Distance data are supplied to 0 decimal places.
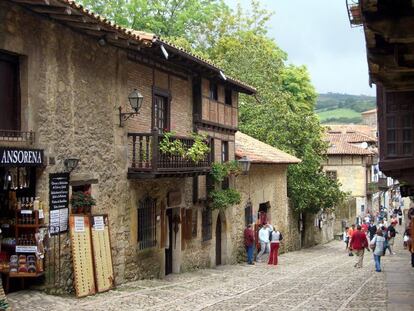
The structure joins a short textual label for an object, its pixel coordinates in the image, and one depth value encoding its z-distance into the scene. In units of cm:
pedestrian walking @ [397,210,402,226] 5371
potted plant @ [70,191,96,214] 1284
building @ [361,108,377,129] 11800
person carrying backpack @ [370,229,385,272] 1948
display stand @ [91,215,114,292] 1322
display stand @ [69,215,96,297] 1246
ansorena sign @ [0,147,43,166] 1039
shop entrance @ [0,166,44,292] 1120
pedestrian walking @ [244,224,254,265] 2308
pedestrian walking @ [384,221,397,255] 2796
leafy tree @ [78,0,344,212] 3316
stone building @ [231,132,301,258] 2469
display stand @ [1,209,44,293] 1120
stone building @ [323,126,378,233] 5419
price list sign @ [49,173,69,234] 1206
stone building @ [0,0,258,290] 1139
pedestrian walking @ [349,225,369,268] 2066
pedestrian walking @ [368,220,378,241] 3297
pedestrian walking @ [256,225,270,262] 2399
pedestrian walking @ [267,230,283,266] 2315
